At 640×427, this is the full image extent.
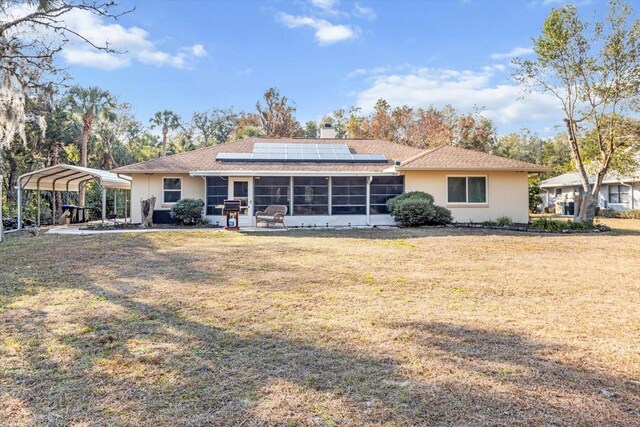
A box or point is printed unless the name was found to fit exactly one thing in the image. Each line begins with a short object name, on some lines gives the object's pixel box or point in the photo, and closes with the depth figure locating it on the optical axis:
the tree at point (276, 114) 35.53
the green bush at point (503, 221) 16.55
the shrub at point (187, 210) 16.38
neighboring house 24.91
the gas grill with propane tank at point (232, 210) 15.19
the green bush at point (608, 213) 25.10
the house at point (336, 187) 17.02
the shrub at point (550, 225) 14.77
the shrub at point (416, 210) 15.84
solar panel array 18.61
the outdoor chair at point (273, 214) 15.88
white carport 16.27
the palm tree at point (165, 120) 37.94
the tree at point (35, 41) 9.25
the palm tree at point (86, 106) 24.27
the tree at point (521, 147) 39.56
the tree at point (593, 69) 14.97
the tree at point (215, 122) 47.38
